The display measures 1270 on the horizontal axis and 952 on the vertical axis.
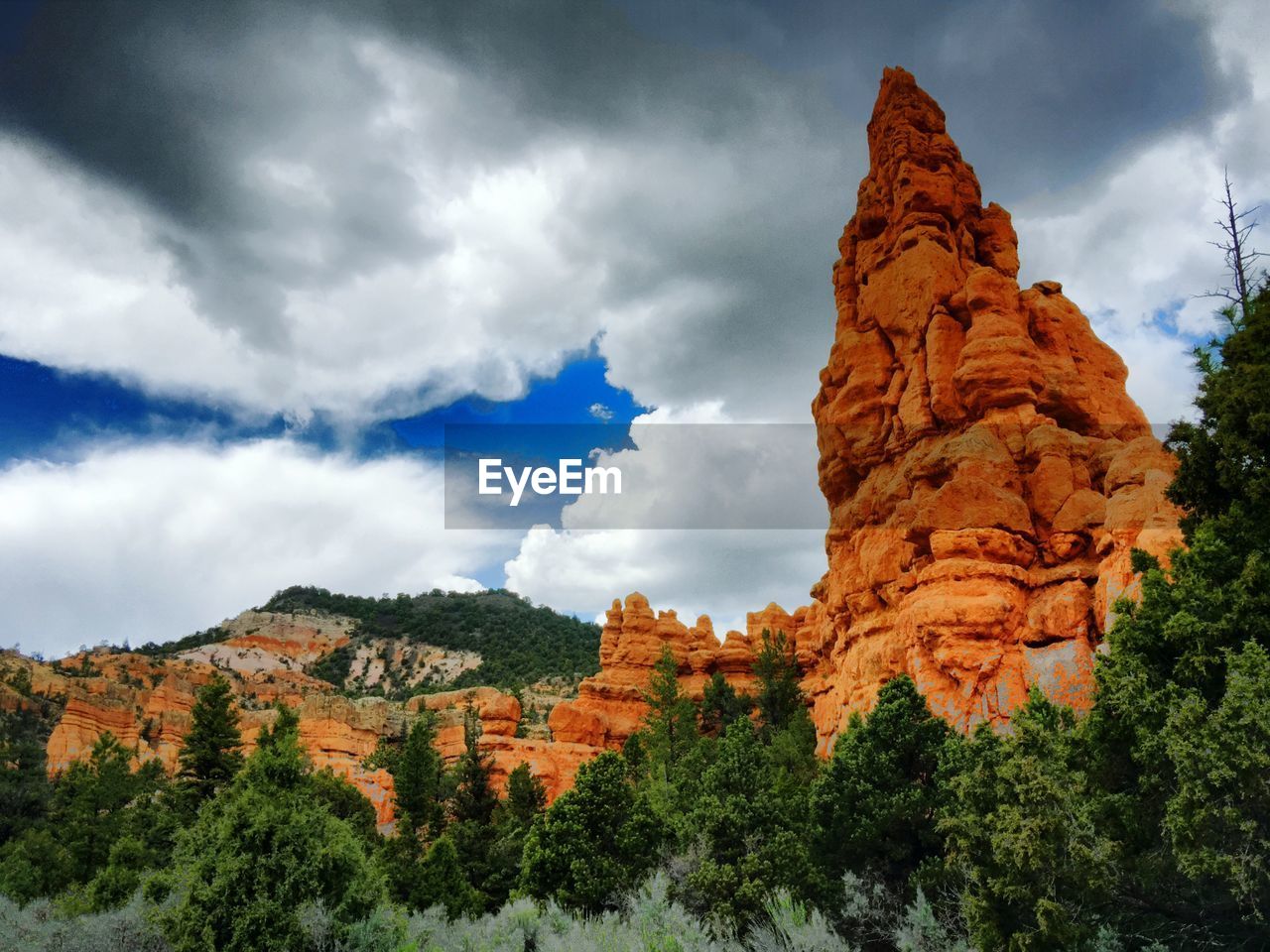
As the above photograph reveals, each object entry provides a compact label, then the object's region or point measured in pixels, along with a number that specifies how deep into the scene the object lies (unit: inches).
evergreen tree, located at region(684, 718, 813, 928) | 876.6
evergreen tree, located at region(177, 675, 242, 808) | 1537.9
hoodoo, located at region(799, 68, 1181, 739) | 1336.1
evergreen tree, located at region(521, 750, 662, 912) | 1025.5
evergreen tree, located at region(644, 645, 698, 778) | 2005.4
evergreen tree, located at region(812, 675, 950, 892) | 860.0
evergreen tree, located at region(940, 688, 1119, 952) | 555.2
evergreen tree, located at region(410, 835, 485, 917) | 1164.5
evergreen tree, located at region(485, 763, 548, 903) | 1385.3
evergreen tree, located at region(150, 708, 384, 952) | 569.6
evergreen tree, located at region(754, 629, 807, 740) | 2219.7
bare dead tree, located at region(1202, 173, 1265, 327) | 748.0
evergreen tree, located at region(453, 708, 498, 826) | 1581.0
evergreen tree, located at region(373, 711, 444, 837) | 1695.4
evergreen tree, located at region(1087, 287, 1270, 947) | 508.1
